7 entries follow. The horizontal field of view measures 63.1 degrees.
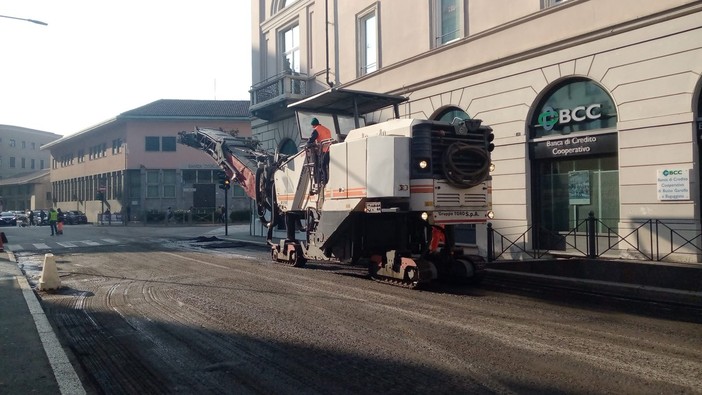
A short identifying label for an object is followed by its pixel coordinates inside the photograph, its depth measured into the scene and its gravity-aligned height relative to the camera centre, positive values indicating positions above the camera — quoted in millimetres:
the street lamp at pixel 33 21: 15422 +5128
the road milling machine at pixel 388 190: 10625 +294
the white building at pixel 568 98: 13039 +2839
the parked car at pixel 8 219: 54534 -903
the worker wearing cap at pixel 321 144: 12617 +1367
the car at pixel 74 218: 54594 -871
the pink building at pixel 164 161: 54694 +4486
